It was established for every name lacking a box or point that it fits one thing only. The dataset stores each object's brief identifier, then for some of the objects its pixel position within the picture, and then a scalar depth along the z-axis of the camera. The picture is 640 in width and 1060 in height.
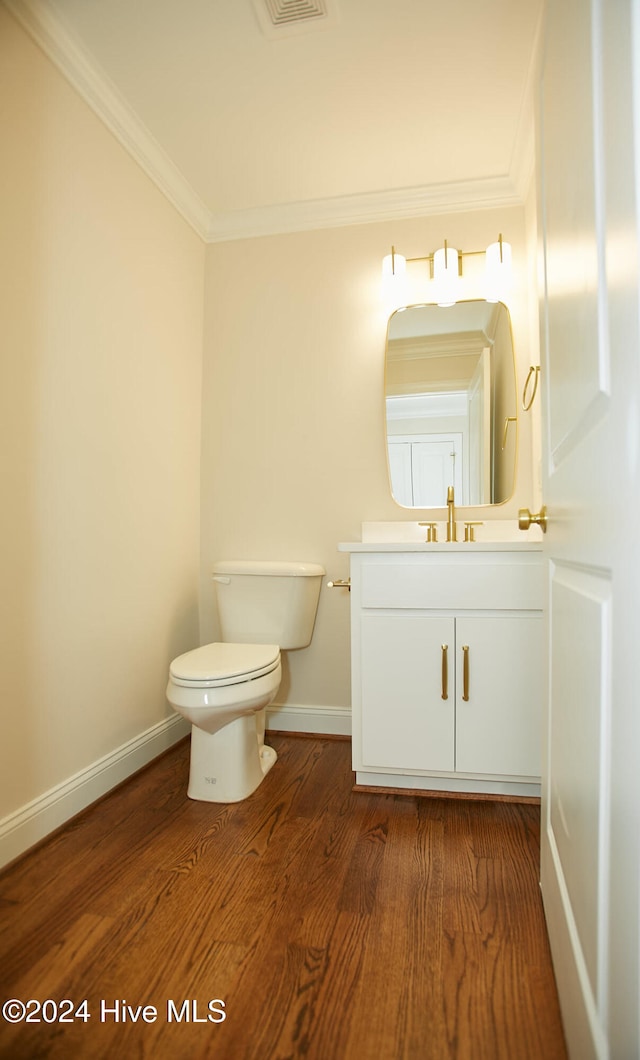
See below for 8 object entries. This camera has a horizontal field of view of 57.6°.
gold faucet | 2.15
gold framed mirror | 2.31
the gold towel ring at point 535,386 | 2.14
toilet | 1.75
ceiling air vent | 1.59
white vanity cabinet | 1.80
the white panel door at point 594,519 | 0.58
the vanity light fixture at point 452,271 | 2.30
